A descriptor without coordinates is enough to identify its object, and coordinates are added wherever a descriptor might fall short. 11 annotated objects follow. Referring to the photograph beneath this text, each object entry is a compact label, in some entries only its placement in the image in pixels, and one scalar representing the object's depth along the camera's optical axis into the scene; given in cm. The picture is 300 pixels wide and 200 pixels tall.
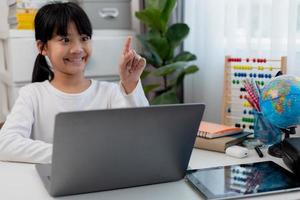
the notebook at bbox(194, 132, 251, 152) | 128
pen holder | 137
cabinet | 202
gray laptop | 83
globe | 124
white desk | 92
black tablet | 93
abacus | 165
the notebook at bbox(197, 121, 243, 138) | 134
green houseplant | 216
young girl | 130
